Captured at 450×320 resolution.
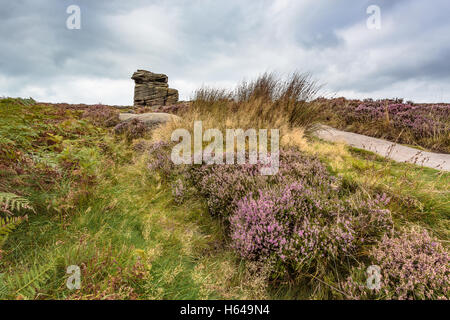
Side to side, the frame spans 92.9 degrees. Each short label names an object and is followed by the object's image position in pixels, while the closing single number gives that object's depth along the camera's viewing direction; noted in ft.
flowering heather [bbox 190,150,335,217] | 9.52
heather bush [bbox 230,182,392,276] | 6.49
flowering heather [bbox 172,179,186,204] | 10.68
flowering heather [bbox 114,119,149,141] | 21.57
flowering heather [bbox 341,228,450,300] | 5.08
